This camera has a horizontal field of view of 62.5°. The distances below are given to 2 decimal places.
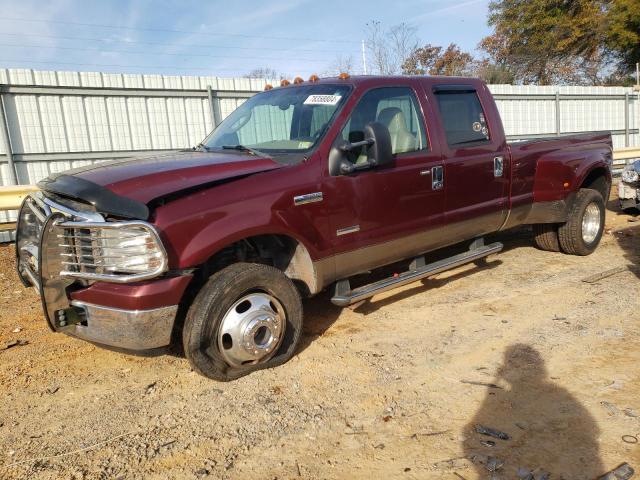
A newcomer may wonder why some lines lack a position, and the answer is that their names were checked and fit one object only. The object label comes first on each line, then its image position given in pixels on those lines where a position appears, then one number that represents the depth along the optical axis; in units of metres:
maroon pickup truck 3.14
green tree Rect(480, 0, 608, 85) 27.08
